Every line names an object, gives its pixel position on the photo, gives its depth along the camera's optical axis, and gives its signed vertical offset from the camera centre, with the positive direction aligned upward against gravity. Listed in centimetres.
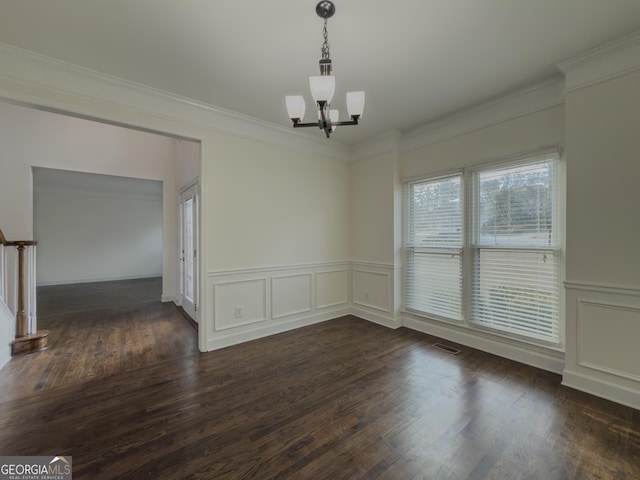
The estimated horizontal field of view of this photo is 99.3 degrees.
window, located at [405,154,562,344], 274 -11
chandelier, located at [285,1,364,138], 169 +96
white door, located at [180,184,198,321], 424 -19
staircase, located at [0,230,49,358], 302 -77
